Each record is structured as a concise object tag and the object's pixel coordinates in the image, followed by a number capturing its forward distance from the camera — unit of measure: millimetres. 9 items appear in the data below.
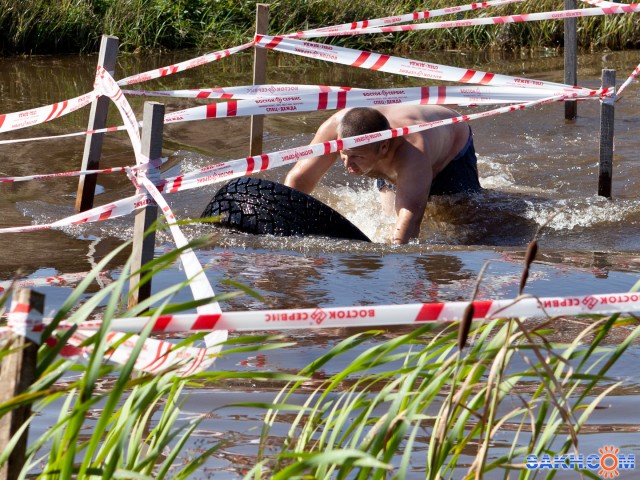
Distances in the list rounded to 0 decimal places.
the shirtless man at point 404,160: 11753
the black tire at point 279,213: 11492
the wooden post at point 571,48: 16943
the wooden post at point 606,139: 12657
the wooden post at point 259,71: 14927
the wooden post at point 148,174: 8172
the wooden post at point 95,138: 12144
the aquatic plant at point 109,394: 3490
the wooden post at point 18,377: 3473
